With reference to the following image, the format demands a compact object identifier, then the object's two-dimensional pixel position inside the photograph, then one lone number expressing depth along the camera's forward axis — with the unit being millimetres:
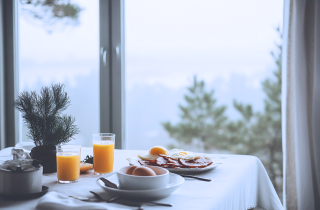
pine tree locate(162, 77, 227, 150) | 3957
